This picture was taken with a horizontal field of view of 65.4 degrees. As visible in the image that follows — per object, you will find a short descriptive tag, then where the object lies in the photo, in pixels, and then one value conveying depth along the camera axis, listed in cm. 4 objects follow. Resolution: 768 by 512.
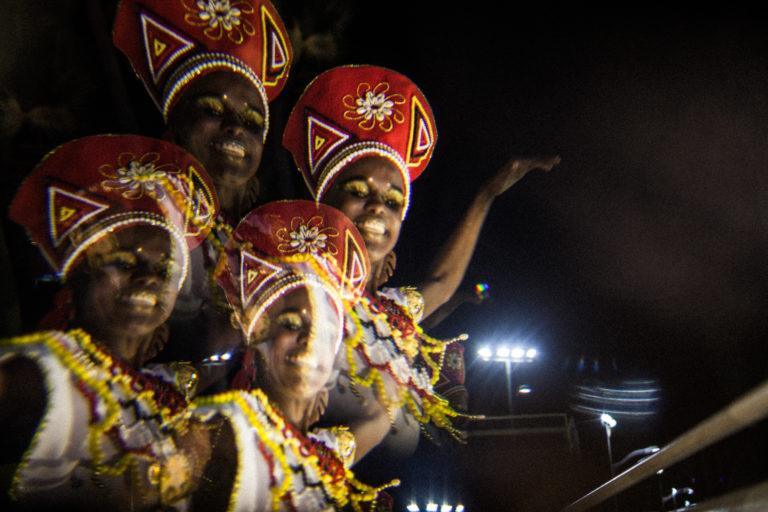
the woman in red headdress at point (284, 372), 155
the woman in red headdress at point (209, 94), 160
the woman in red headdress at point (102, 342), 125
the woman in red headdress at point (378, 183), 200
